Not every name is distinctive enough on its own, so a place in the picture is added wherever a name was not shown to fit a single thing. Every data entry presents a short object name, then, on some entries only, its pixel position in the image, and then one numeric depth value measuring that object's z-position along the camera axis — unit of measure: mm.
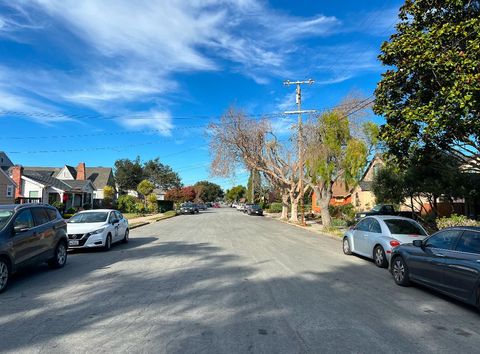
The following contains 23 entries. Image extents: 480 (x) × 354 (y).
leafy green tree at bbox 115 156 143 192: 80375
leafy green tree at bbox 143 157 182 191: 93188
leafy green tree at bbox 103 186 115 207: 50094
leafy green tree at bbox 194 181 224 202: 137700
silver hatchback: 10812
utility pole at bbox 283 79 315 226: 31172
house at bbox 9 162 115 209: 41781
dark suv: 7840
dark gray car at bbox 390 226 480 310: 6512
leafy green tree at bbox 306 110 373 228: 25312
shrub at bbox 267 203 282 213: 63656
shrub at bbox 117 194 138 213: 48994
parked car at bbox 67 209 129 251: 13117
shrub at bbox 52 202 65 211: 36025
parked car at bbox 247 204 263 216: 53712
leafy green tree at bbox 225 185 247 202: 147750
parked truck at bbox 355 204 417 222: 25114
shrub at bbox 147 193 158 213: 53969
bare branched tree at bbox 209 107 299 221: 38875
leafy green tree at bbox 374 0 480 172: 10531
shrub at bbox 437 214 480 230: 15531
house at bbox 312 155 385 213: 47672
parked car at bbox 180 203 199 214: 57562
